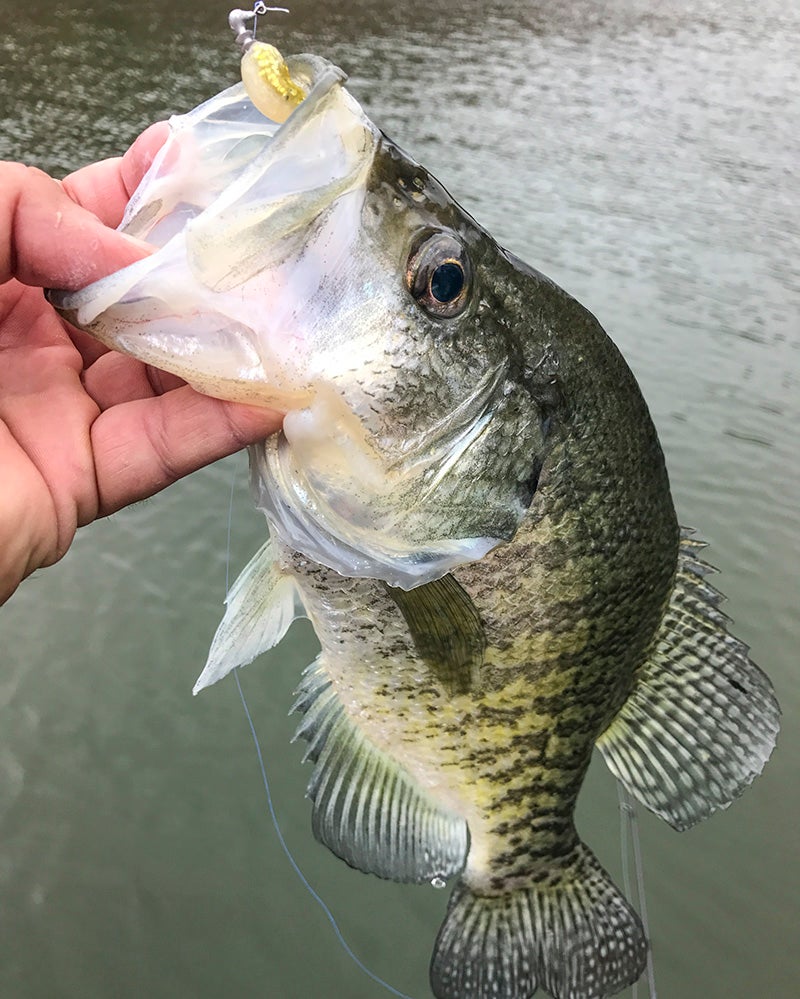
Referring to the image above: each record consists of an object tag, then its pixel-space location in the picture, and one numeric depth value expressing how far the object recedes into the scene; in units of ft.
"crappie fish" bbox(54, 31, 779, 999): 0.58
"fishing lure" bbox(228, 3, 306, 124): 0.57
